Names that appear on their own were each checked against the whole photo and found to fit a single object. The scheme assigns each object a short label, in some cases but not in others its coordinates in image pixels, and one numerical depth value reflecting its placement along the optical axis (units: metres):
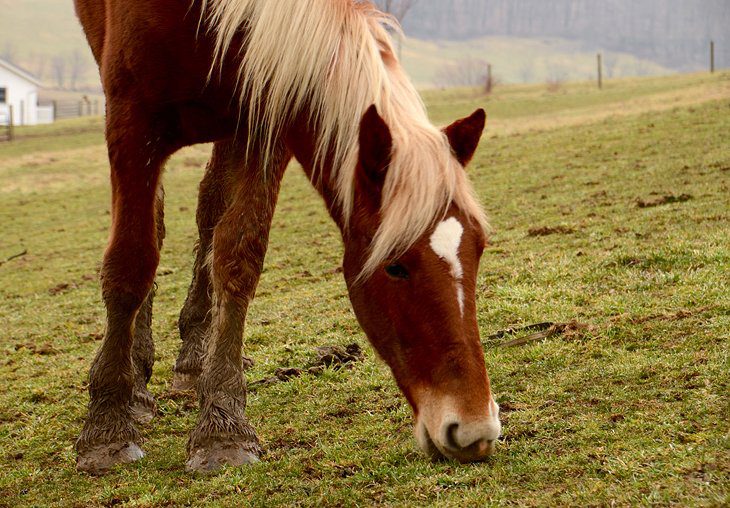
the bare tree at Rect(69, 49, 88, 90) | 139.14
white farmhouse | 61.84
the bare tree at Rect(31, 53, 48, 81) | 138.12
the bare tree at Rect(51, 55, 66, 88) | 135.64
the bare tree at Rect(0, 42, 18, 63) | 140.38
